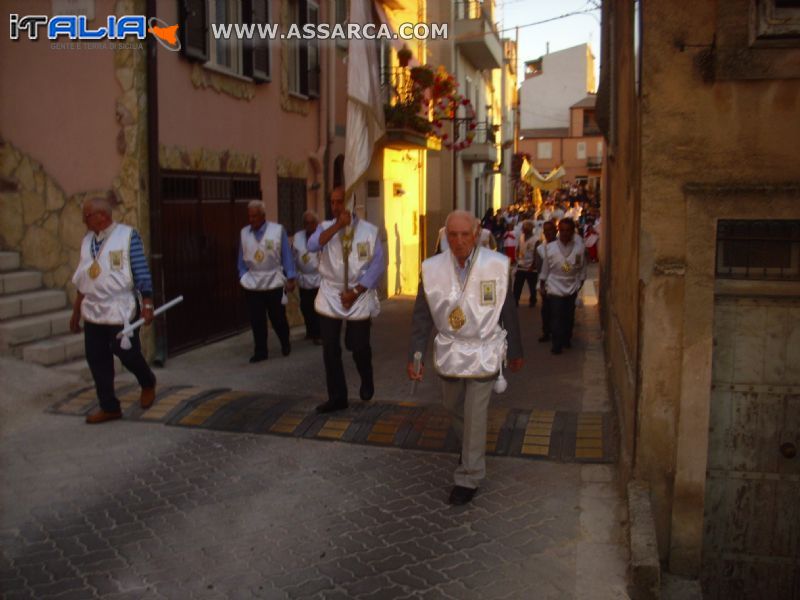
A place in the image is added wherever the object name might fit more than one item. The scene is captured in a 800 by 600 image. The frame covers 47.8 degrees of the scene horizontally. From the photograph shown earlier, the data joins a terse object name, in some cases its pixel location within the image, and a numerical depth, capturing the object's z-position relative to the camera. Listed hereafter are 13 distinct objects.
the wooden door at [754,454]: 5.26
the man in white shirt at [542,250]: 12.17
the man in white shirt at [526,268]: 14.93
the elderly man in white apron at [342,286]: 7.38
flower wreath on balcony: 16.84
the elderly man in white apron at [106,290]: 6.96
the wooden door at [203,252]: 10.14
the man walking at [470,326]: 5.51
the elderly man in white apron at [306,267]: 11.13
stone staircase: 8.55
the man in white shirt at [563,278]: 11.06
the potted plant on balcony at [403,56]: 16.86
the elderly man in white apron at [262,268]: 9.84
